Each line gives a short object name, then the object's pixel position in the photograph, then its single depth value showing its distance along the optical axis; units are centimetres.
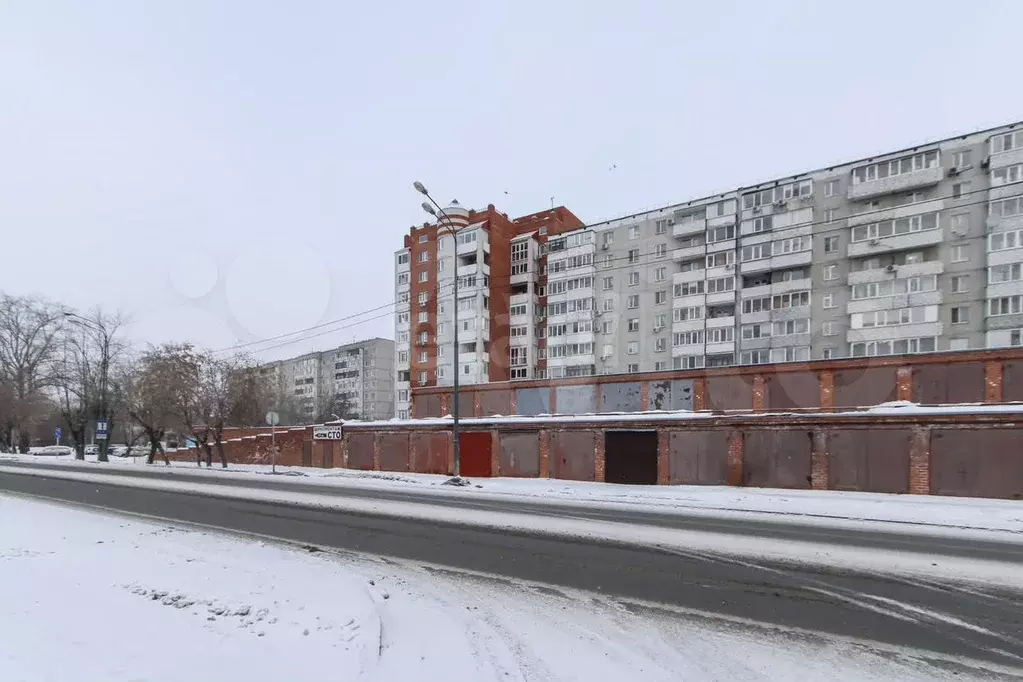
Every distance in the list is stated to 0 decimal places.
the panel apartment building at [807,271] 3756
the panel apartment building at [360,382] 9662
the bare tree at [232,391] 3512
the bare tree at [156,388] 3356
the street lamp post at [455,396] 2097
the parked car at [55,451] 5700
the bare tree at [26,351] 4725
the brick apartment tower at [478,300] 5853
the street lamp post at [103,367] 3984
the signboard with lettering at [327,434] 3400
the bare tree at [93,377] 4131
